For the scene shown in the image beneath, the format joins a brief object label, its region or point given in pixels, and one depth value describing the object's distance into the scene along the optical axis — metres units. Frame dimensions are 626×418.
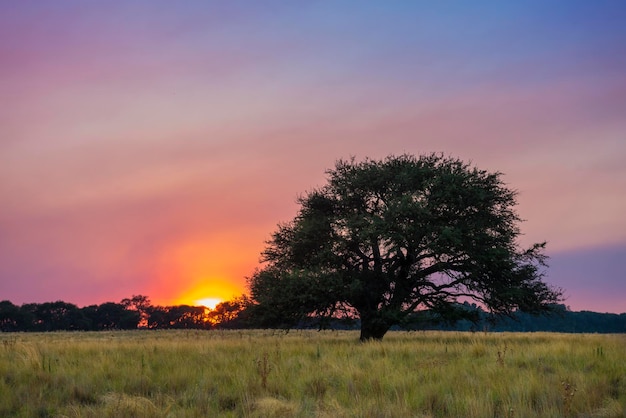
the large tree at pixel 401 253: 26.14
